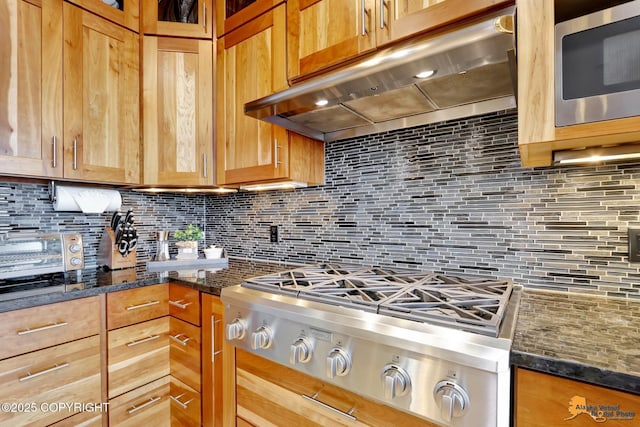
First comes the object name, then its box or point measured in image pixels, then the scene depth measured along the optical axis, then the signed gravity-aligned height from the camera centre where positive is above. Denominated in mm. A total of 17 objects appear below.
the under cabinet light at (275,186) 1680 +150
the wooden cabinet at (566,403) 600 -385
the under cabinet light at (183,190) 1933 +145
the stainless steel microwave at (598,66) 744 +357
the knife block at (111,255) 1748 -236
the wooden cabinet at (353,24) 1007 +677
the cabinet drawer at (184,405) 1453 -910
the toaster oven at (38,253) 1449 -194
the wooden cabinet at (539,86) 808 +324
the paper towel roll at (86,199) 1648 +75
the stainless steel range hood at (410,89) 835 +430
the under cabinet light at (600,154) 938 +174
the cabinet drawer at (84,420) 1273 -856
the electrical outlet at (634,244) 1013 -106
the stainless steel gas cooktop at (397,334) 716 -335
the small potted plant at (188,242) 1946 -181
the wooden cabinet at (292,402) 897 -616
